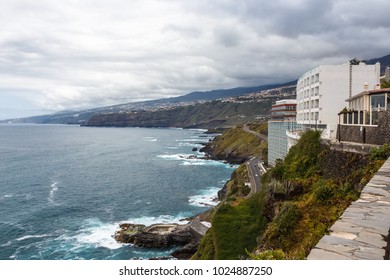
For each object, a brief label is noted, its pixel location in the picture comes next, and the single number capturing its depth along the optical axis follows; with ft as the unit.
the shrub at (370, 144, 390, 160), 55.21
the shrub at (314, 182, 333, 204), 59.06
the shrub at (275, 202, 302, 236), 56.90
